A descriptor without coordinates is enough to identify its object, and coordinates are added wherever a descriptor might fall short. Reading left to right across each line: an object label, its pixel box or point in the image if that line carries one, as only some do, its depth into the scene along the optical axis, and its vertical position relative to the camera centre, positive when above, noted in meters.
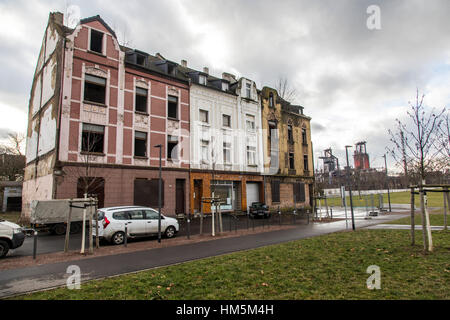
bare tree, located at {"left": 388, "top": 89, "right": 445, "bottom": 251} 8.62 +1.72
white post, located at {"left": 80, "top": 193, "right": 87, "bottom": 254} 10.66 -1.62
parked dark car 26.95 -1.67
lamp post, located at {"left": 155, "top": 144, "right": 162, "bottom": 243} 13.27 -1.52
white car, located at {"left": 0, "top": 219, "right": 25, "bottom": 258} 10.36 -1.44
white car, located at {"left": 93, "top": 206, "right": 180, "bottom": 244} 12.91 -1.35
